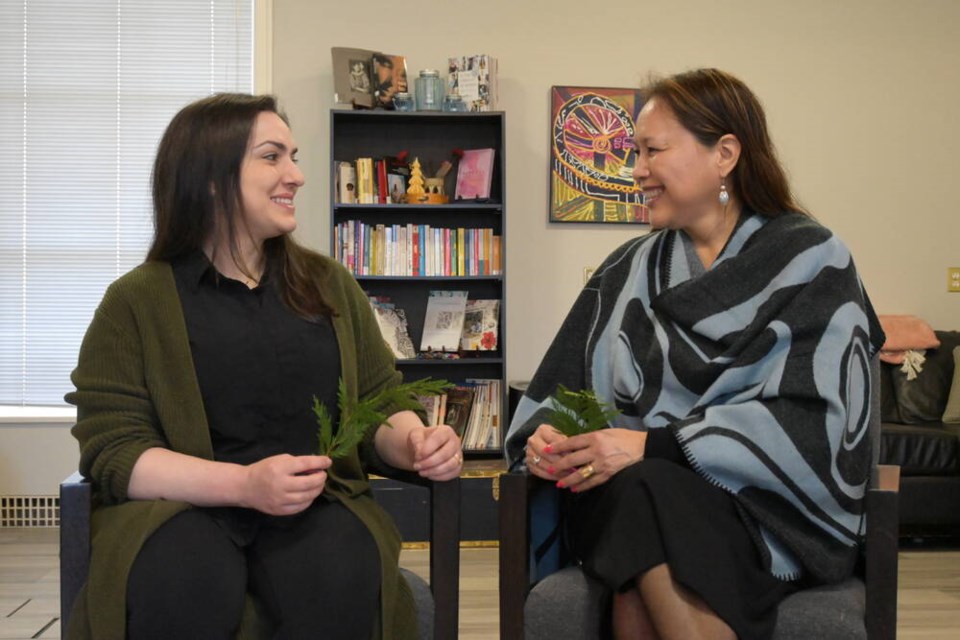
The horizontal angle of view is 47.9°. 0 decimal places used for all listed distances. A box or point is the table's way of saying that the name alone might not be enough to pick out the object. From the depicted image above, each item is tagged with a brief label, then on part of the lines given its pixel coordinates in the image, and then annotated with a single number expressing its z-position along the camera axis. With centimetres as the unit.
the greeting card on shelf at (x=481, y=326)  493
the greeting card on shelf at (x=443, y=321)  491
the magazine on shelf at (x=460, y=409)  489
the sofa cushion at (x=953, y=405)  471
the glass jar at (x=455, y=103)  483
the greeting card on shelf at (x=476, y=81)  482
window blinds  500
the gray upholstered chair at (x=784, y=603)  174
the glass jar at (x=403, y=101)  479
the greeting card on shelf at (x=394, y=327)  490
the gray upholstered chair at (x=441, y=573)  181
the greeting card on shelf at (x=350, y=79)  477
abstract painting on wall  513
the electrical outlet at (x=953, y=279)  535
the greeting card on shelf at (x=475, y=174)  490
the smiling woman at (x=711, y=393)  174
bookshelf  500
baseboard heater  493
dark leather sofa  441
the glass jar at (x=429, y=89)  482
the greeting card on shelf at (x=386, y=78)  480
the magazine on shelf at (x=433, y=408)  490
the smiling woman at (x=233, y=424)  165
